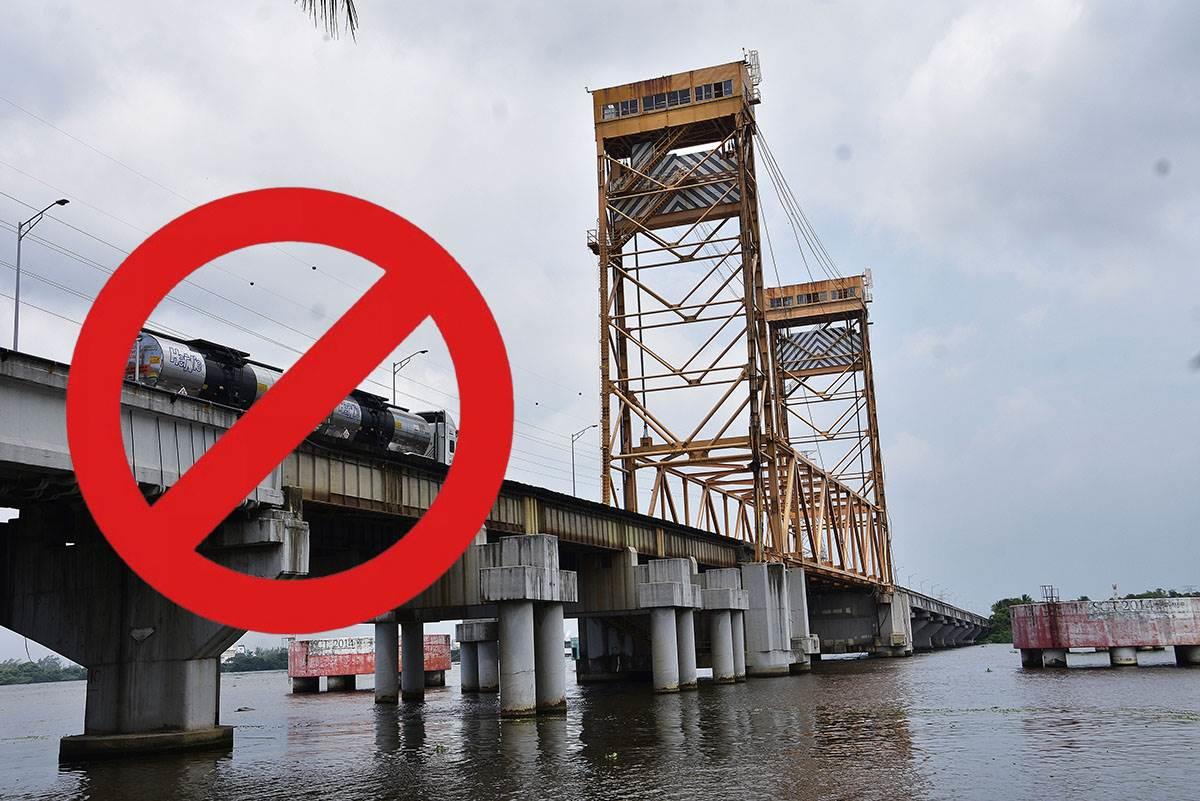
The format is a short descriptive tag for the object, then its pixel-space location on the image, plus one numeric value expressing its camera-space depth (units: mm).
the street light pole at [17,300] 30272
